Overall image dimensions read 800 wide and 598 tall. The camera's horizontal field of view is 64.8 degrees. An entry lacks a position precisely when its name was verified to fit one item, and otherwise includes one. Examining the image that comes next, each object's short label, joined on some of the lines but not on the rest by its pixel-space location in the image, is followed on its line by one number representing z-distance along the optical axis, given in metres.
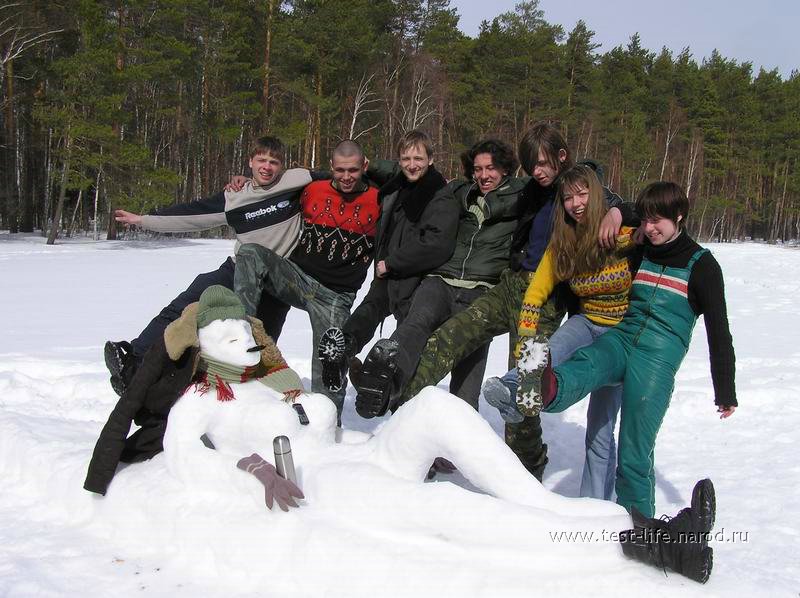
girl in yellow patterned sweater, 2.91
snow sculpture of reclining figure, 2.24
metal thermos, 2.51
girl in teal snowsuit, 2.73
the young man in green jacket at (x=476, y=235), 3.43
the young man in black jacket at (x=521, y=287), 3.15
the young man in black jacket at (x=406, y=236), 3.43
